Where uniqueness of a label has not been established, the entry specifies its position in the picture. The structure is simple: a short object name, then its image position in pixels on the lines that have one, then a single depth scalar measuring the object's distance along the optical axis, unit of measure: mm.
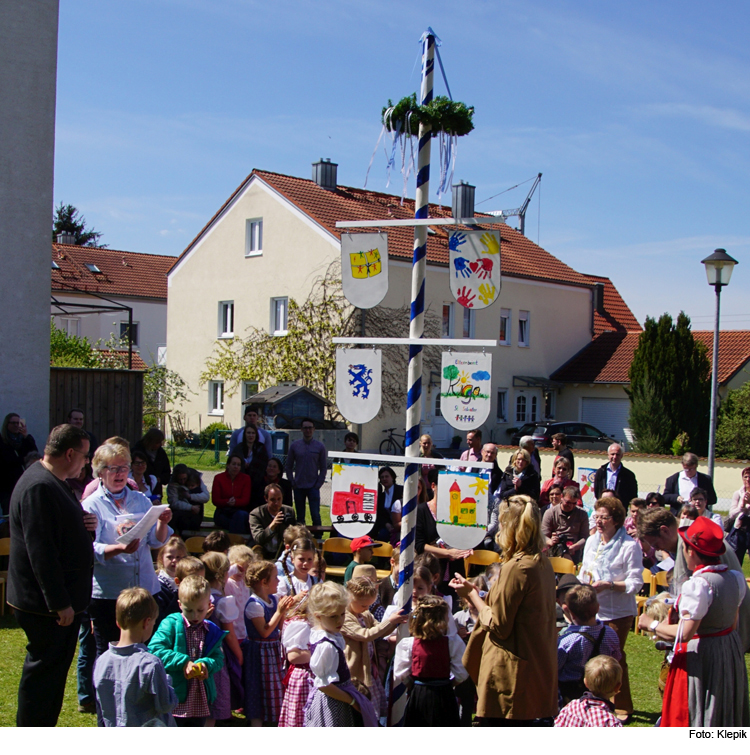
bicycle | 26875
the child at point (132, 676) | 3990
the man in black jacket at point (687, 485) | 9984
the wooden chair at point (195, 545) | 8297
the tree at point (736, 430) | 22641
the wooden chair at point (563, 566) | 7852
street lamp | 12344
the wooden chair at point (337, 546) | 9336
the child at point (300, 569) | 5781
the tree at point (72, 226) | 59875
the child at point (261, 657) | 5336
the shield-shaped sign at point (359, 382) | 4648
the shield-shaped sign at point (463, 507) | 4367
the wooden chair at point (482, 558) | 8828
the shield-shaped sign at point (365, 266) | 4641
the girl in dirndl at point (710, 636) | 4254
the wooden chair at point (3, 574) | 7883
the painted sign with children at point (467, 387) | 4418
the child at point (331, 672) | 4203
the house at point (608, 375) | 31406
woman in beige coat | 4285
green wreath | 4551
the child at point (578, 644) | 5129
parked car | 28938
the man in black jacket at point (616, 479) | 10336
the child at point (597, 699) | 4070
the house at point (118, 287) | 38344
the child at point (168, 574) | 5523
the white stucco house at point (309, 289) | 27734
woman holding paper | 5223
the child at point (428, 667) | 4375
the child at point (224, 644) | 5180
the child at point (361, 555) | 6613
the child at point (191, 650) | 4723
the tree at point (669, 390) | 26859
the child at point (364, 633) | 4668
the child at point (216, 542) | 6648
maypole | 4449
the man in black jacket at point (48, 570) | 4355
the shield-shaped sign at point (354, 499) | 4602
